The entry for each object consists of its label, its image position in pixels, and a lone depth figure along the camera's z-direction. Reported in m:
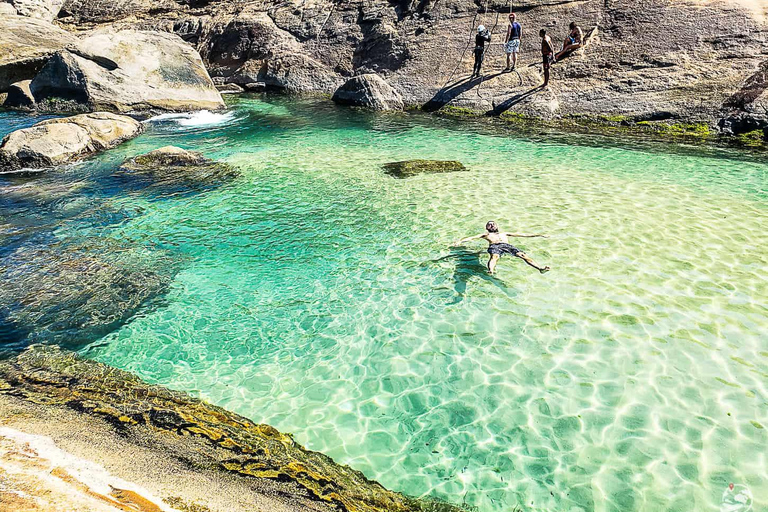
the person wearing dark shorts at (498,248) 7.16
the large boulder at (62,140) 12.86
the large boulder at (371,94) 21.47
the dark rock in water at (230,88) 27.56
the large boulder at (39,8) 34.62
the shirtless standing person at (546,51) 17.59
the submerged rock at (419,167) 11.96
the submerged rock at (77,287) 6.03
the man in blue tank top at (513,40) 19.19
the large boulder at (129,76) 19.34
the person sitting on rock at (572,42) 19.00
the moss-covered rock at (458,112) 19.43
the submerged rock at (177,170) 11.70
